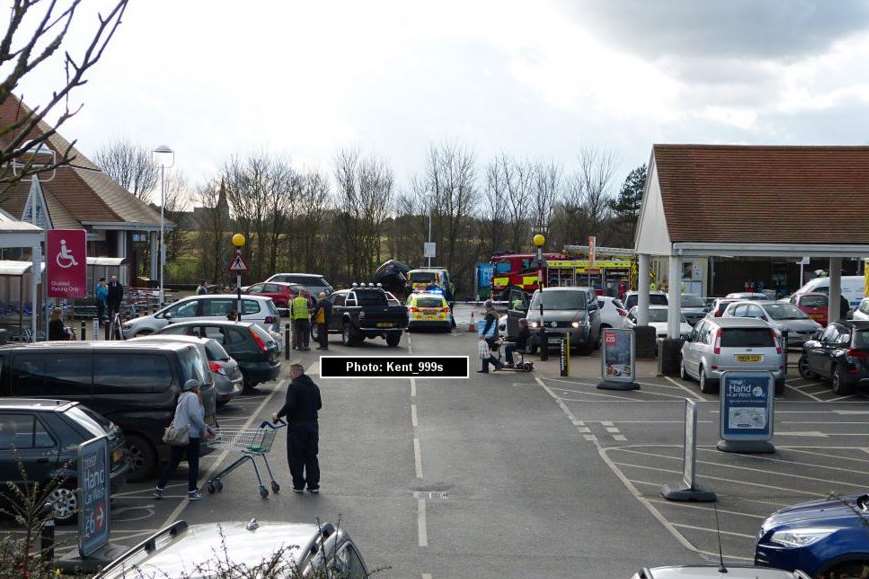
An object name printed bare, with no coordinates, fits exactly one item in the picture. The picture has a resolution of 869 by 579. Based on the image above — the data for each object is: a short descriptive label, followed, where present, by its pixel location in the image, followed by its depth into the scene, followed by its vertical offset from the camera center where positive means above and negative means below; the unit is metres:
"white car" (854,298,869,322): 35.47 -1.44
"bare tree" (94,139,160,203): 79.12 +5.98
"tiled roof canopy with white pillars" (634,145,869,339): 28.27 +1.65
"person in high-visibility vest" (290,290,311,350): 33.06 -1.84
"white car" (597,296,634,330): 37.81 -1.78
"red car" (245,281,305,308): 49.30 -1.49
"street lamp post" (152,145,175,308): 39.59 +3.72
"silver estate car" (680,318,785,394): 24.72 -1.84
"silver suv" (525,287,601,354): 33.62 -1.68
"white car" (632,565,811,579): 6.41 -1.80
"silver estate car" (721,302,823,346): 34.09 -1.58
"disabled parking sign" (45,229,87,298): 27.08 -0.22
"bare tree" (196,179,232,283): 68.81 +1.58
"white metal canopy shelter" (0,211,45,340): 24.44 +0.37
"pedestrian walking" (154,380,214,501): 14.98 -2.40
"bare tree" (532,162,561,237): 82.75 +4.60
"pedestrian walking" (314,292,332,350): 33.69 -1.82
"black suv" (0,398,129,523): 13.39 -2.29
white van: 47.46 -0.91
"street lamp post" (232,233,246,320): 33.46 +0.48
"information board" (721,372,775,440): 18.36 -2.33
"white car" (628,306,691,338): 35.28 -1.91
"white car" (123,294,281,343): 30.48 -1.49
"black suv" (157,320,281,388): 24.80 -1.94
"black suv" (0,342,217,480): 16.19 -1.86
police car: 41.59 -1.99
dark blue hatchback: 9.54 -2.44
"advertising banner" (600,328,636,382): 25.89 -2.19
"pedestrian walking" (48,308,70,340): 26.48 -1.75
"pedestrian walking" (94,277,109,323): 39.00 -1.50
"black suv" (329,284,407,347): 34.97 -1.85
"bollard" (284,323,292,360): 31.18 -2.49
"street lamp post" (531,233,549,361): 32.66 -2.45
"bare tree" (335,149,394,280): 72.38 +2.85
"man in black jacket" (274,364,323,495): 15.23 -2.42
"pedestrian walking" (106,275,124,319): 36.94 -1.38
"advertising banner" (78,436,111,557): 10.72 -2.41
